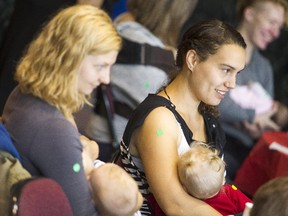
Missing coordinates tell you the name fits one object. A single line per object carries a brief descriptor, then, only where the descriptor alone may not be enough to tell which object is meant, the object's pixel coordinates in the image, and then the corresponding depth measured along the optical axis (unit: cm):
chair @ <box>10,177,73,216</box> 431
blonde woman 471
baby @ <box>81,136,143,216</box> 490
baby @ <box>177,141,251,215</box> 523
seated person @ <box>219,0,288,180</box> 886
